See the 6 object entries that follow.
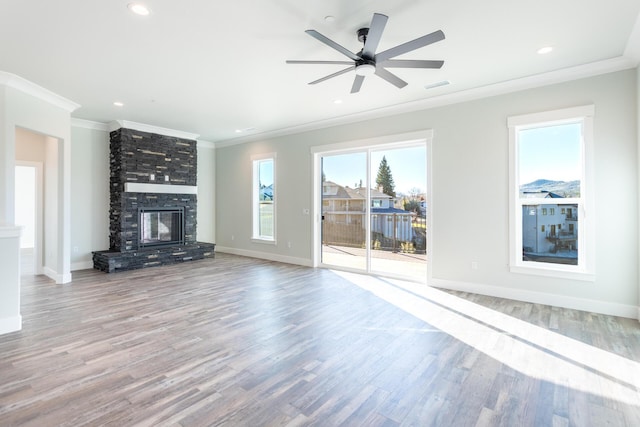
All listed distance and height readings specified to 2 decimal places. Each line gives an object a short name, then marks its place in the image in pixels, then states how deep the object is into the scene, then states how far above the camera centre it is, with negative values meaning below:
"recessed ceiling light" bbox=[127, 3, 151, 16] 2.59 +1.65
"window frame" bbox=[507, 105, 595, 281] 3.78 +0.13
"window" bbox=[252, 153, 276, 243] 7.31 +0.31
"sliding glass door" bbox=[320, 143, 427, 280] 5.30 +0.03
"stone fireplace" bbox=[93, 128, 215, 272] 6.29 +0.19
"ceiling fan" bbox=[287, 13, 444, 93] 2.44 +1.35
